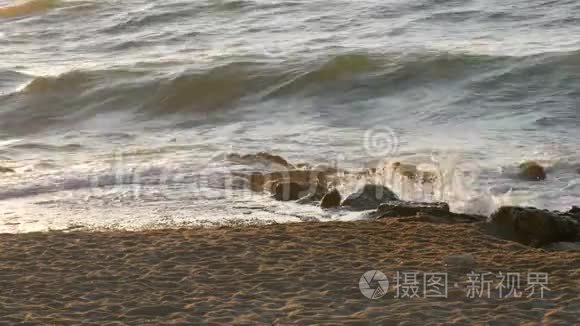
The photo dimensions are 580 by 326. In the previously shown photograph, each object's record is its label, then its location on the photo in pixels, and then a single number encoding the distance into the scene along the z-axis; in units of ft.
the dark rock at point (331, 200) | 58.18
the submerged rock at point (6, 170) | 71.31
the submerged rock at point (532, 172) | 63.98
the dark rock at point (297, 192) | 60.70
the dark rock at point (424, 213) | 51.90
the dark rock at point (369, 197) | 57.21
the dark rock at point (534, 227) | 47.29
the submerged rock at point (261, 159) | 70.90
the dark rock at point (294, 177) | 65.23
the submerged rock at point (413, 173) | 65.21
